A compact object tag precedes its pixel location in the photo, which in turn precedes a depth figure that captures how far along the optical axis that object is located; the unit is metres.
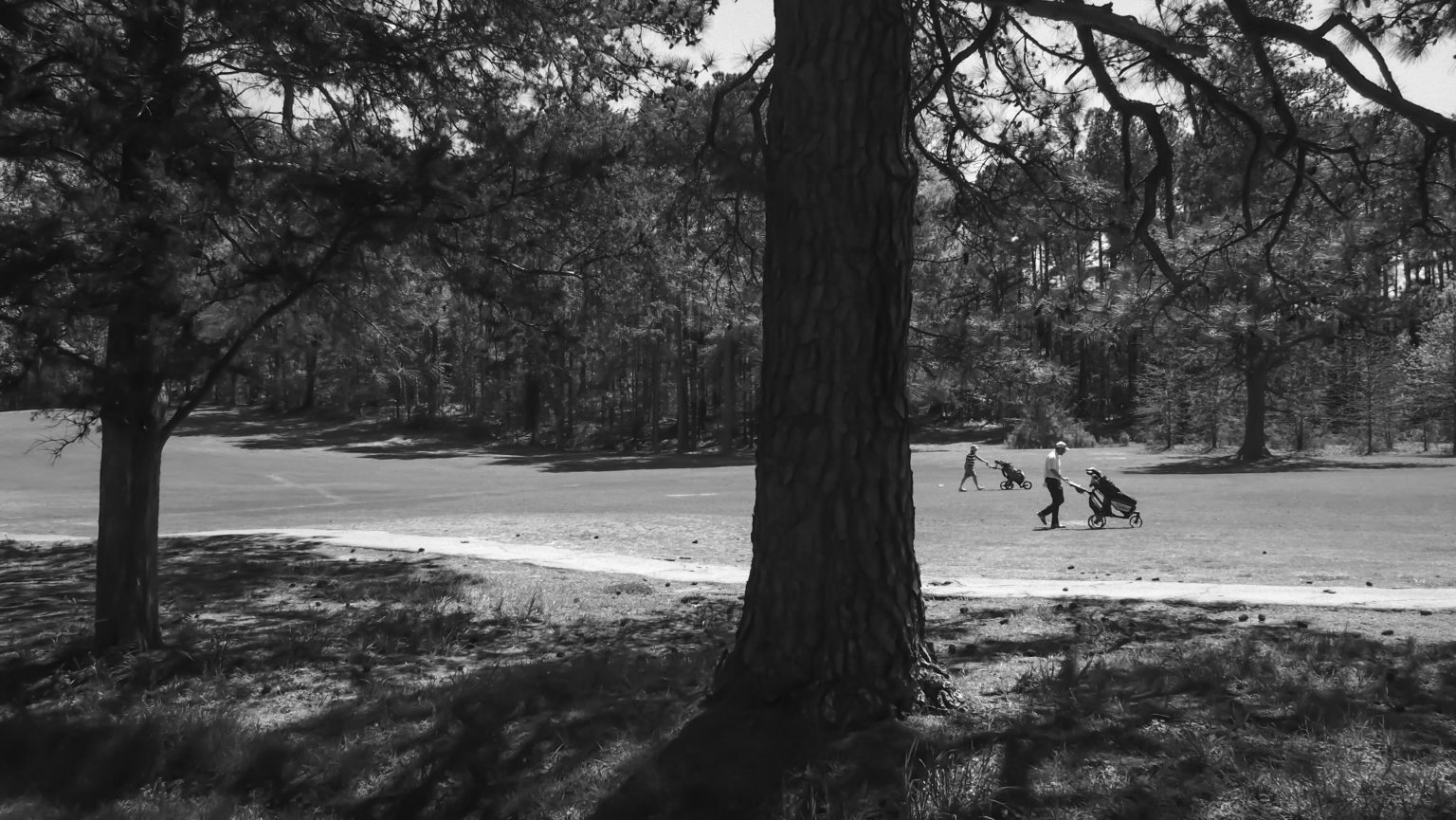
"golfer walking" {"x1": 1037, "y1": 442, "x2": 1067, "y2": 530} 19.27
